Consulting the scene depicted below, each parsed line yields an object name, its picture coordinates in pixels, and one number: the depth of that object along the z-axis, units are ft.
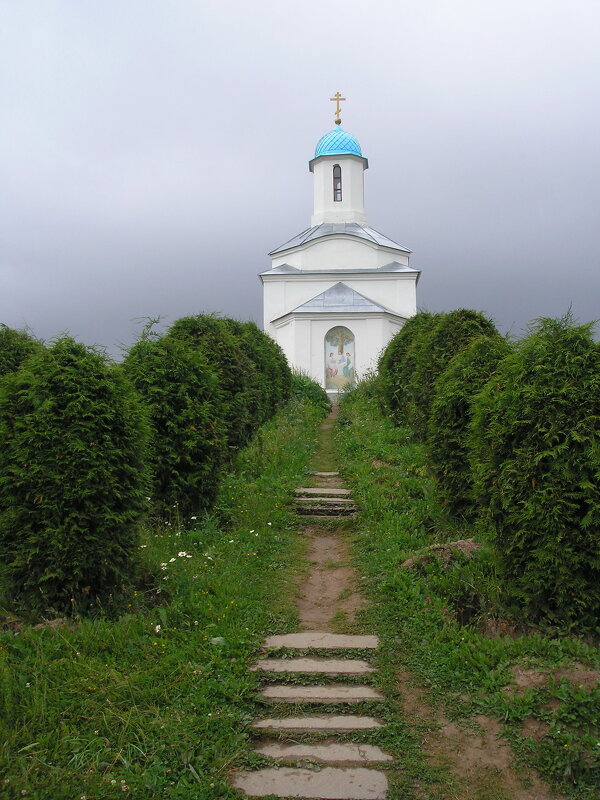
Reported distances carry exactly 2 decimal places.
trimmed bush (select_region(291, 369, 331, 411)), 66.59
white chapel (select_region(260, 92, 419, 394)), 86.79
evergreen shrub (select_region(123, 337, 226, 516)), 22.80
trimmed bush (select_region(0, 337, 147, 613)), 15.51
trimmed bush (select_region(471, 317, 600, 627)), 14.25
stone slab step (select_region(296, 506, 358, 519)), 26.55
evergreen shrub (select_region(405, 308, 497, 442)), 30.27
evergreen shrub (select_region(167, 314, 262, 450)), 30.76
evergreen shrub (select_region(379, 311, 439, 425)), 40.94
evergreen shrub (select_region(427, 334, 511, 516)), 22.52
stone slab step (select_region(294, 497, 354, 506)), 27.35
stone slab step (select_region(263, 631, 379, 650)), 15.61
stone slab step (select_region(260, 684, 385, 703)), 13.32
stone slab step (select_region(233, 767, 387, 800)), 10.80
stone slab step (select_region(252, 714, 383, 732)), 12.50
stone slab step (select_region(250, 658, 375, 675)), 14.47
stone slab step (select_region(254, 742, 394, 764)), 11.65
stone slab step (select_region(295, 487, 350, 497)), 28.60
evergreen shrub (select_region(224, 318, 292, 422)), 43.39
